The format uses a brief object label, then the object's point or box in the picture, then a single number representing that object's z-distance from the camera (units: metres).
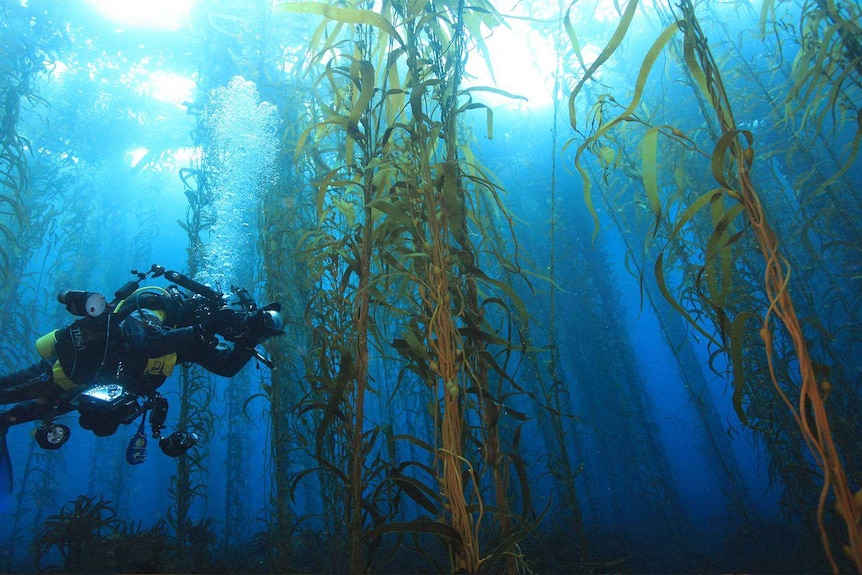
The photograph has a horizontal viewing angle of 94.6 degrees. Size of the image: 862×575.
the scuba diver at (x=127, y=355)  3.22
